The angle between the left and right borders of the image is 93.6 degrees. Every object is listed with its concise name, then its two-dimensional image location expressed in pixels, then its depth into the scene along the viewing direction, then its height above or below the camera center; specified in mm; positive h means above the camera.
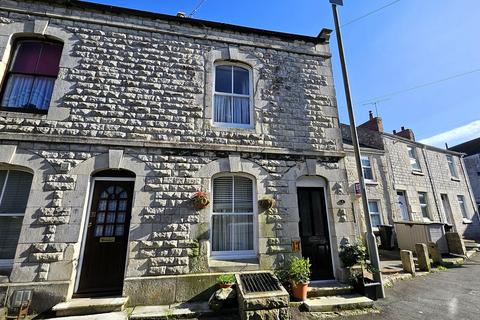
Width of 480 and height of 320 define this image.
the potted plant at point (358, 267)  5336 -1063
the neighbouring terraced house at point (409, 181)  12688 +2471
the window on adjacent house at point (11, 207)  4859 +487
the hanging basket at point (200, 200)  5402 +600
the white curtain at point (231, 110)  6566 +3302
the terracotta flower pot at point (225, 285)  4879 -1243
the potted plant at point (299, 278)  4996 -1167
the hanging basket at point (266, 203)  5750 +533
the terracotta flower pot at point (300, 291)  4996 -1427
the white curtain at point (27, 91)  5617 +3366
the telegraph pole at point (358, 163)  5500 +1558
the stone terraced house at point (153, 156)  4930 +1726
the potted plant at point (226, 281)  4891 -1166
